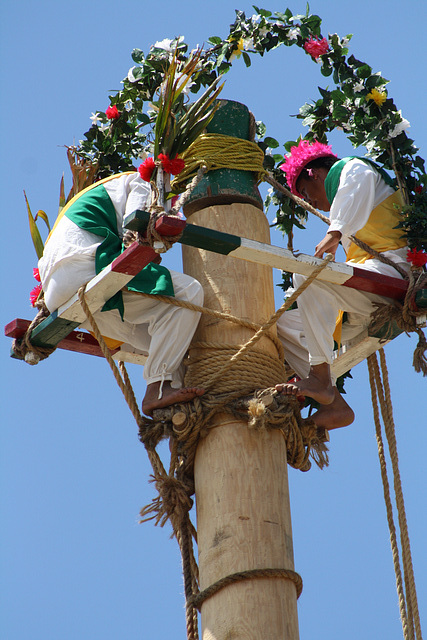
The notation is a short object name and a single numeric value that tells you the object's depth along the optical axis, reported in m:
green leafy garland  12.34
